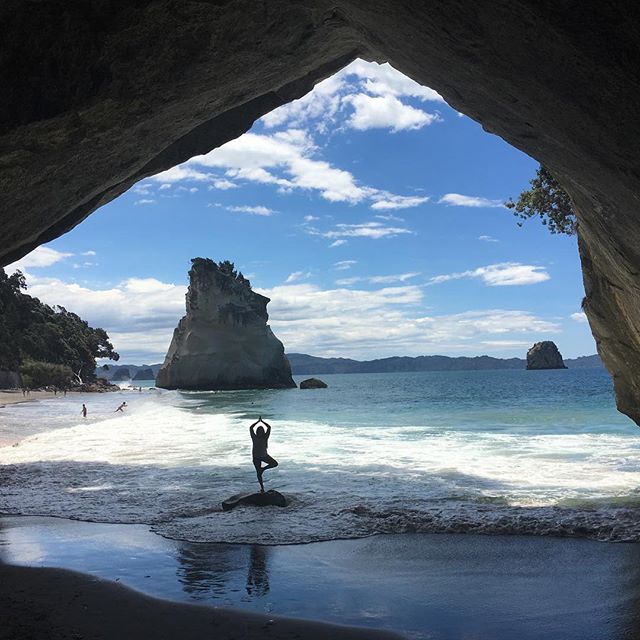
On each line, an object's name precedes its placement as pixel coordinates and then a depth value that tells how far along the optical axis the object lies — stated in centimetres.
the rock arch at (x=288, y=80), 359
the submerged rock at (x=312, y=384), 9409
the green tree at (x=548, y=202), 1542
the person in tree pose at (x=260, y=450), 1226
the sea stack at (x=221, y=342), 8962
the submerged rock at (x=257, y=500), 1109
